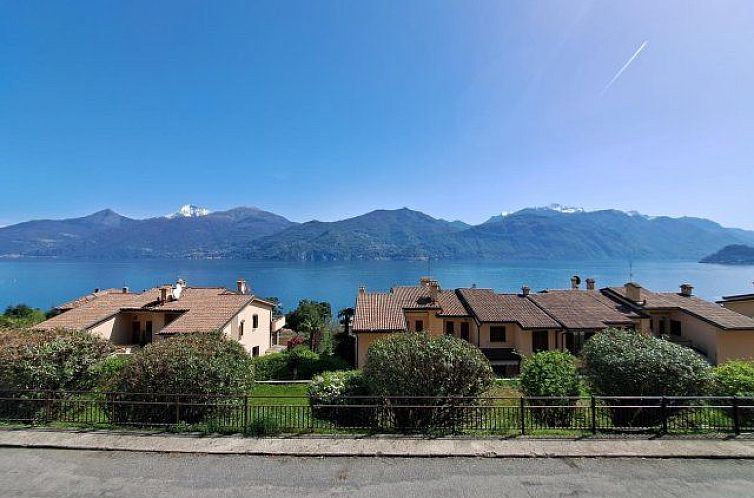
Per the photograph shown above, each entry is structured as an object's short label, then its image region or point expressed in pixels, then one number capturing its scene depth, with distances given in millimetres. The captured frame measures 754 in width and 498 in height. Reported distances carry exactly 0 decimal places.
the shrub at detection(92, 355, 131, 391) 11769
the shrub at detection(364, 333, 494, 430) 10578
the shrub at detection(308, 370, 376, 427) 10805
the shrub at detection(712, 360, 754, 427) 10195
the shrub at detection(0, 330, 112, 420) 11047
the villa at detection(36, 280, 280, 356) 26000
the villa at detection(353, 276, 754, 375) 25172
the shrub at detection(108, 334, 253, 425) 10820
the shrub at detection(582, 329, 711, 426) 10750
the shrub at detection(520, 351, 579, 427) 10914
